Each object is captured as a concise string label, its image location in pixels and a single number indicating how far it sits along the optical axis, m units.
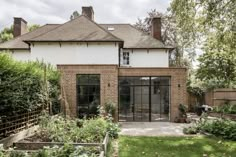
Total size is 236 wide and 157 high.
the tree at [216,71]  15.40
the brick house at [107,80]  10.59
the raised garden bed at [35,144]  4.89
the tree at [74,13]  28.91
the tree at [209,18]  7.61
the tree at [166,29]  18.71
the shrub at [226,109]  10.94
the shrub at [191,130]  7.76
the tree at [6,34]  24.28
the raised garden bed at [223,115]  10.43
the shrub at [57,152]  3.60
